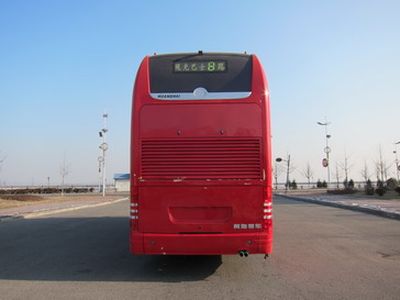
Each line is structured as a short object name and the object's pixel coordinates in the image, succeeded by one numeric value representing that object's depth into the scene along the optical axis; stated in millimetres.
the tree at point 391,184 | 44131
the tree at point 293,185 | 79600
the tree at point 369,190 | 41969
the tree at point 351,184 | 58444
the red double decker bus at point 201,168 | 8531
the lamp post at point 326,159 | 59438
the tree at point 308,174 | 94488
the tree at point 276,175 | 85325
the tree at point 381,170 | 61594
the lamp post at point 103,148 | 55322
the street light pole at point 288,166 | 71812
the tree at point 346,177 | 60231
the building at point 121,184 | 85750
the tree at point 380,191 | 38344
